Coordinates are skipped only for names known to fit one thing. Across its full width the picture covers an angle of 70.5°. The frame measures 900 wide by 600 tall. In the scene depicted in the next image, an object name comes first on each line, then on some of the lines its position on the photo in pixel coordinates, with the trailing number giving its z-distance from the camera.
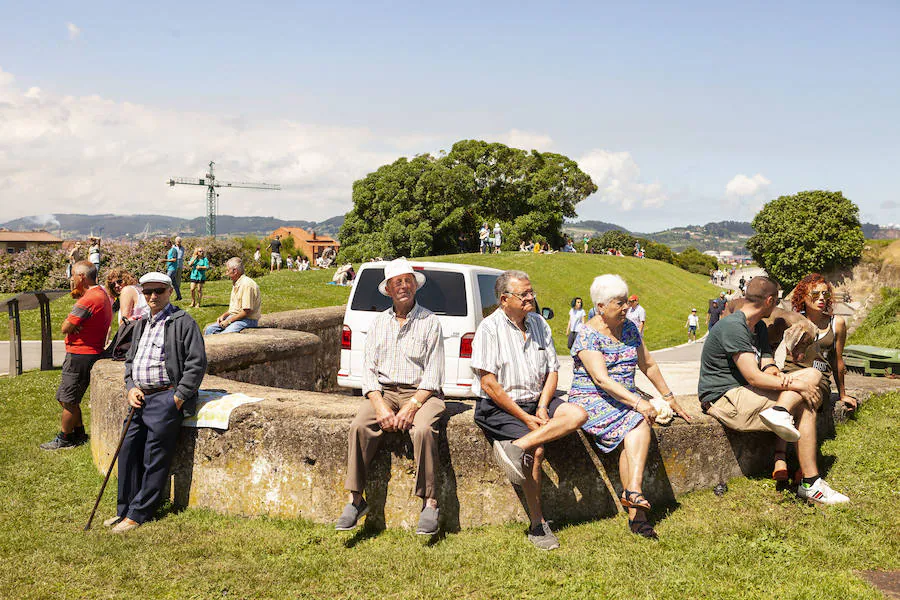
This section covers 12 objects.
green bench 9.76
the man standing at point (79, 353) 6.49
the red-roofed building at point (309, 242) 163.12
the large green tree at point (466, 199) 47.81
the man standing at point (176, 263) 16.86
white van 7.14
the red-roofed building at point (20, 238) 95.88
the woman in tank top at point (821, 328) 5.79
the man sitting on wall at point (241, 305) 8.67
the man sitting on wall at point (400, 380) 4.22
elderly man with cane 4.65
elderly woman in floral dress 4.31
